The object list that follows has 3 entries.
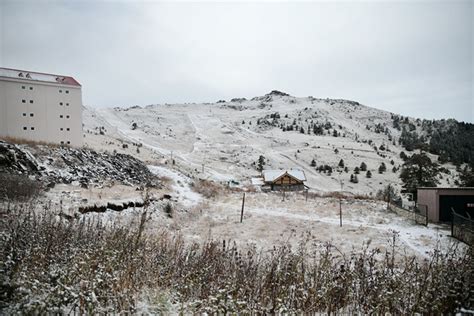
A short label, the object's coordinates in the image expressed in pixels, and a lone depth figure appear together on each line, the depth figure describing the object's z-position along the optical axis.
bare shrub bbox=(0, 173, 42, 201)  11.37
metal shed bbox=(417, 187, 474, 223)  22.12
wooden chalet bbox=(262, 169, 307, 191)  48.74
